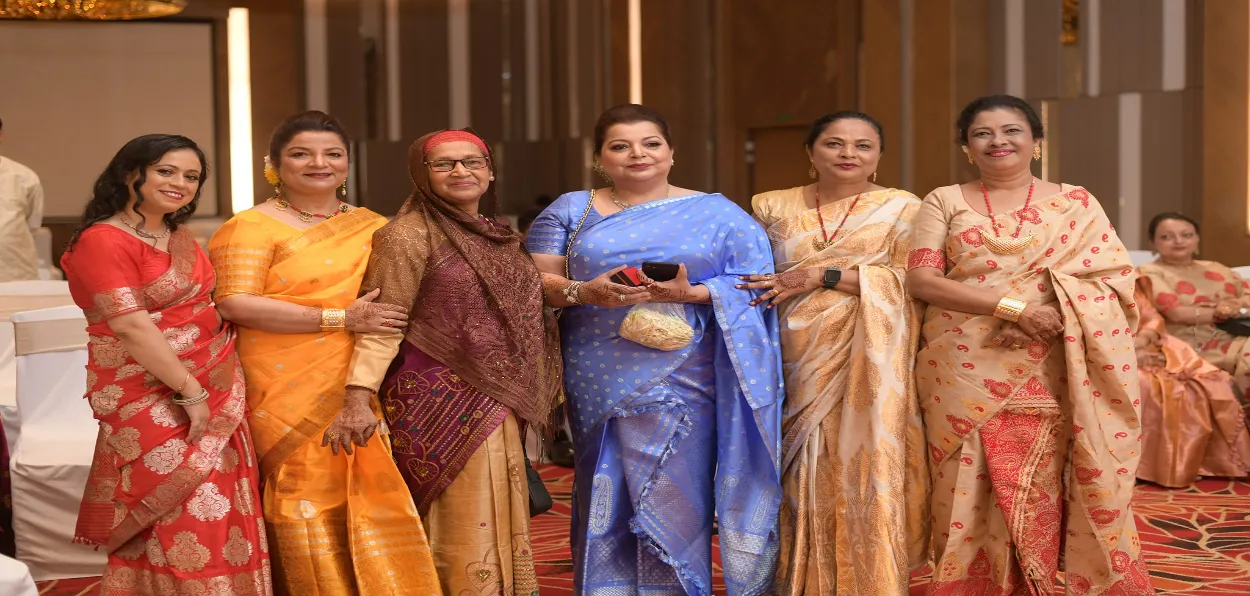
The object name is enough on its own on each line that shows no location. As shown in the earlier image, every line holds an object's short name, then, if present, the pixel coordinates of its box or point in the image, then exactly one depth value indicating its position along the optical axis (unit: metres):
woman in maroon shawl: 2.94
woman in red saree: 2.70
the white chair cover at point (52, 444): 3.92
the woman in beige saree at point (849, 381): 3.17
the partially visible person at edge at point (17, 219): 6.41
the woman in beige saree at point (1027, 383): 3.12
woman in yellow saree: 2.90
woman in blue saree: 3.18
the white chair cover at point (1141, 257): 6.67
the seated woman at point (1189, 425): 5.43
